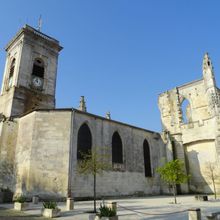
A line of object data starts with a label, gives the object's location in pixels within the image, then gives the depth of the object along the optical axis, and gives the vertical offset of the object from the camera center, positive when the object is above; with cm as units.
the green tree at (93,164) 1245 +150
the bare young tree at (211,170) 2584 +184
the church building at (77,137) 1842 +495
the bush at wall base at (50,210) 966 -82
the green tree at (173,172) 1756 +116
